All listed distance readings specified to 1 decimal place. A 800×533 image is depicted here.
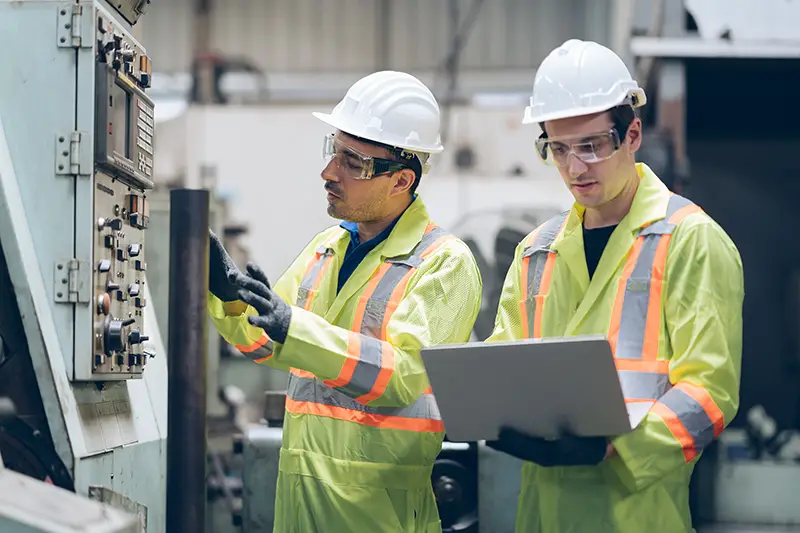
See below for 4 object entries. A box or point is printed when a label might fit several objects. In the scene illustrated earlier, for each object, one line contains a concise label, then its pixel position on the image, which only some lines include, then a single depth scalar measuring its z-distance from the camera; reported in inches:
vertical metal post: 127.5
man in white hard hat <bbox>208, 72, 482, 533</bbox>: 135.2
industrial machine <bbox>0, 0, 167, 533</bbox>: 141.0
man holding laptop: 126.2
